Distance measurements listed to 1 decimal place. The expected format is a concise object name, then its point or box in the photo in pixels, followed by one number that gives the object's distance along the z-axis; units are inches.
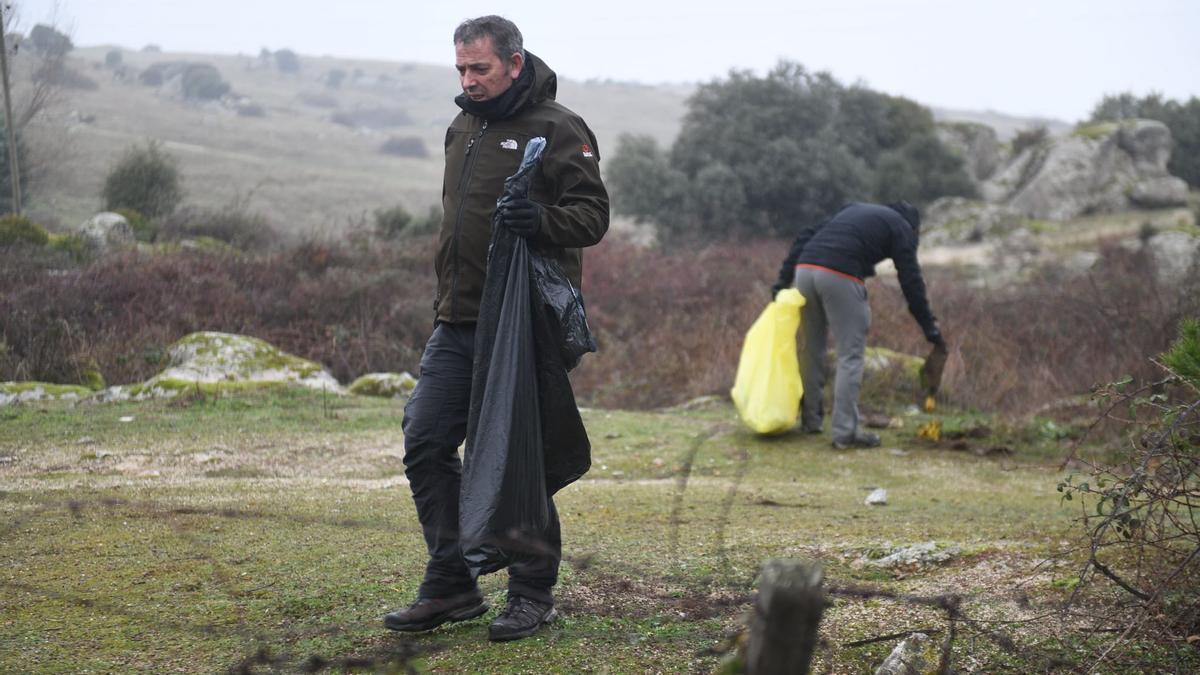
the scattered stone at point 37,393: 389.4
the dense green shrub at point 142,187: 843.4
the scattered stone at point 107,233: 646.5
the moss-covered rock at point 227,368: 412.5
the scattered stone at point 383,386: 460.4
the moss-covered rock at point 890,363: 470.3
